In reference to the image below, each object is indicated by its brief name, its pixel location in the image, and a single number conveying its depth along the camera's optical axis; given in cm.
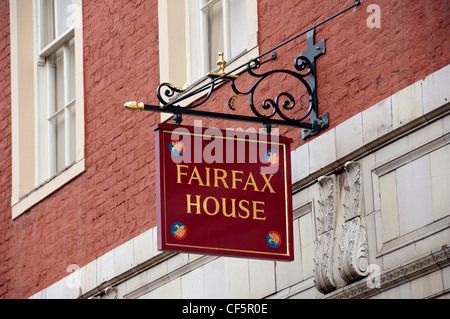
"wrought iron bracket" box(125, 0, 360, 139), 1368
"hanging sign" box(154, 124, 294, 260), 1322
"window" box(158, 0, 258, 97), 1684
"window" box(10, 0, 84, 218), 2007
